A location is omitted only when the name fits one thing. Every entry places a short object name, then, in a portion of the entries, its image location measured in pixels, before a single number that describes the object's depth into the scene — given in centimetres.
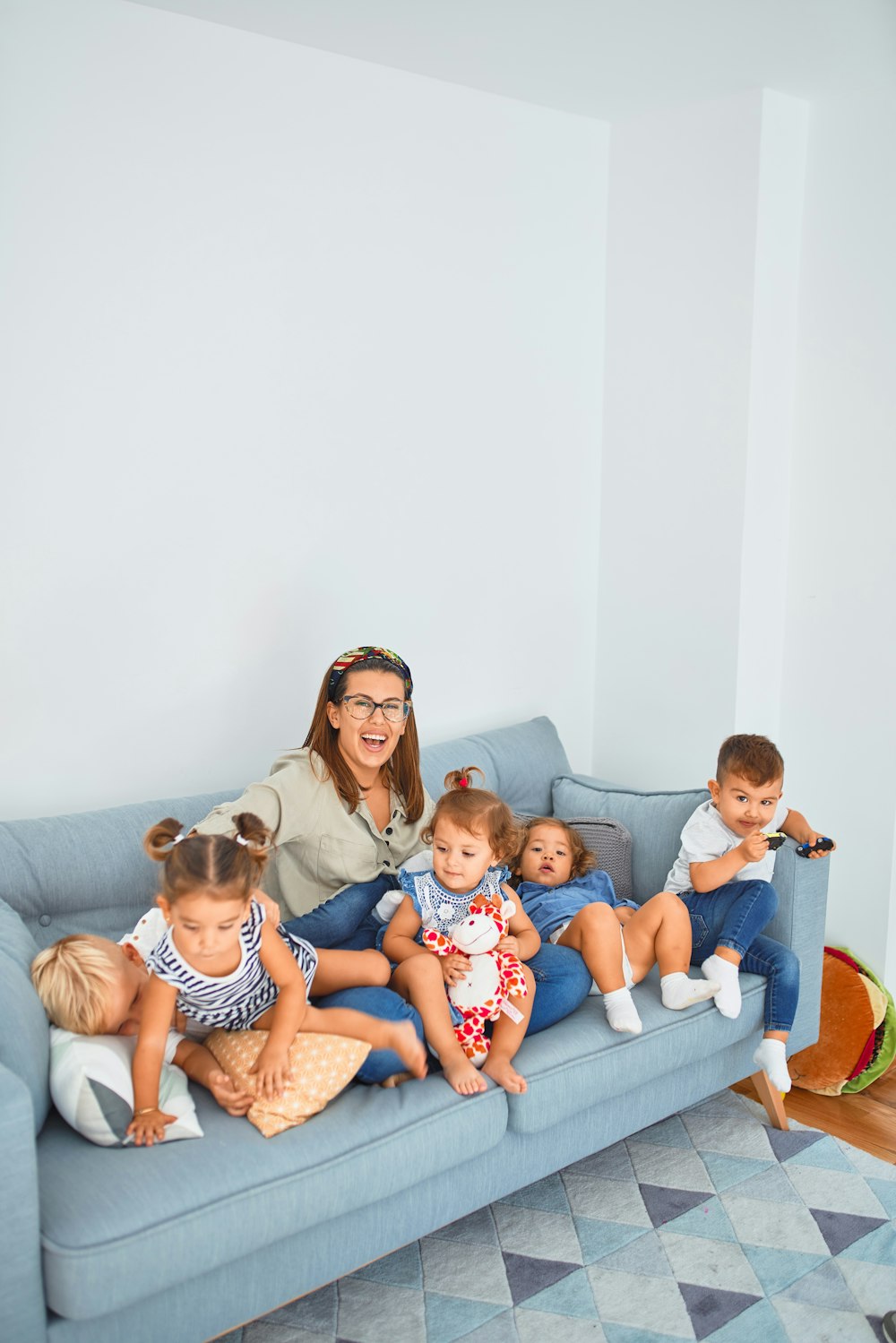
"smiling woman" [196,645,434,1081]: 247
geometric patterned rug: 204
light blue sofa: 163
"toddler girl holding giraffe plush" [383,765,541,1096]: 218
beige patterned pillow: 193
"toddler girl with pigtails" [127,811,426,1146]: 187
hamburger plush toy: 292
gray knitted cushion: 293
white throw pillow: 183
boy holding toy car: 258
